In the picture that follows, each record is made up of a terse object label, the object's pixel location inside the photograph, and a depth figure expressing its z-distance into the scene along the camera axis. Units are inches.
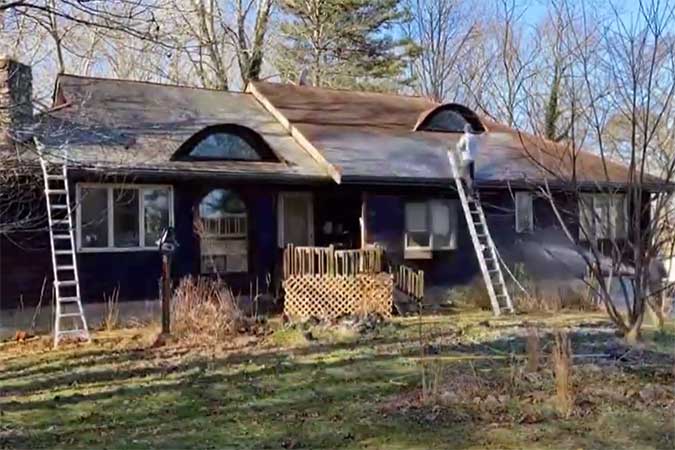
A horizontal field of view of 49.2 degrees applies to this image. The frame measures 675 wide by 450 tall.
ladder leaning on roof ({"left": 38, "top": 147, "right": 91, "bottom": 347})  410.3
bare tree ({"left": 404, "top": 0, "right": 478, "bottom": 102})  1153.4
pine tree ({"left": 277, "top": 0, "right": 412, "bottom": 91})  1032.2
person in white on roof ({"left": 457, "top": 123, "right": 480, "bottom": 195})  540.1
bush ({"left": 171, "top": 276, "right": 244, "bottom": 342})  386.6
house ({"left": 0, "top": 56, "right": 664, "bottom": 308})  463.8
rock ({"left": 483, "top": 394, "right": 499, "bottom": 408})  232.1
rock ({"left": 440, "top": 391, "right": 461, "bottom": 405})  237.6
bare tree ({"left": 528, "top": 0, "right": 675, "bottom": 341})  315.9
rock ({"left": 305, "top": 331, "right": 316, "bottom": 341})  386.3
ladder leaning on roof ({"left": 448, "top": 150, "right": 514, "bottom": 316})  520.7
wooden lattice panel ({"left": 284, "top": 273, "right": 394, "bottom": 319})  488.1
